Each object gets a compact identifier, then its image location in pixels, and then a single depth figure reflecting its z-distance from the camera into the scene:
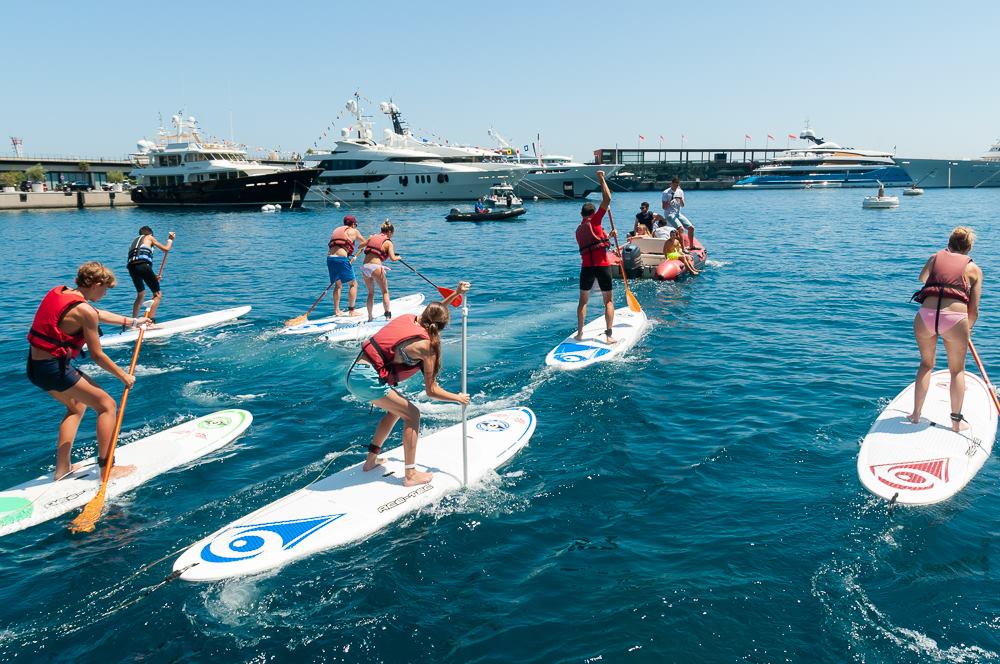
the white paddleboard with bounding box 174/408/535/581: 6.04
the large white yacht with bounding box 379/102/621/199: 79.62
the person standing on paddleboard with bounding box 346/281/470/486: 6.65
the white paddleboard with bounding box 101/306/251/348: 14.34
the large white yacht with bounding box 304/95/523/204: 74.69
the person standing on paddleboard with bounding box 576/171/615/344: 12.20
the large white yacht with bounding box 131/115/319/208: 68.69
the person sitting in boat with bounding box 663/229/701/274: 21.77
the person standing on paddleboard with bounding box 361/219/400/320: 14.85
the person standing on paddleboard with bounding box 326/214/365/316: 15.21
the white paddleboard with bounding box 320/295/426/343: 14.29
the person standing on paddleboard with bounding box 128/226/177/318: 14.88
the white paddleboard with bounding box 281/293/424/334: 14.96
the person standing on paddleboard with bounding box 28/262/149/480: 6.79
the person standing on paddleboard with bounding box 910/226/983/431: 7.34
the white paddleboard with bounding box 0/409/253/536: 7.01
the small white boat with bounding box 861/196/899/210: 56.88
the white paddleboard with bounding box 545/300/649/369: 12.05
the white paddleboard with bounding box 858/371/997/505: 6.98
